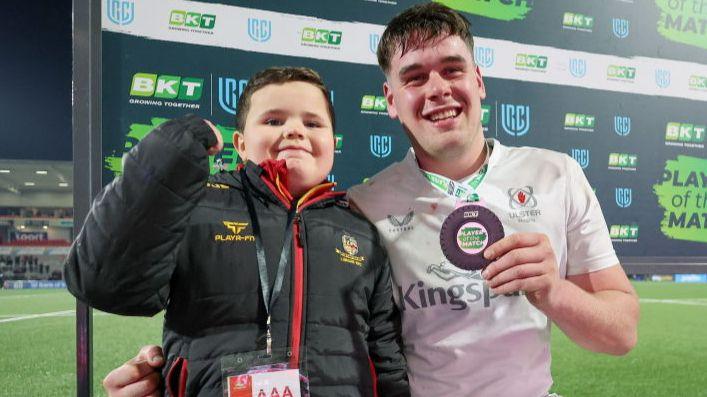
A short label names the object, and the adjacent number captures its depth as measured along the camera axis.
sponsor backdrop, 1.69
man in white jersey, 1.16
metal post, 1.51
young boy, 0.76
